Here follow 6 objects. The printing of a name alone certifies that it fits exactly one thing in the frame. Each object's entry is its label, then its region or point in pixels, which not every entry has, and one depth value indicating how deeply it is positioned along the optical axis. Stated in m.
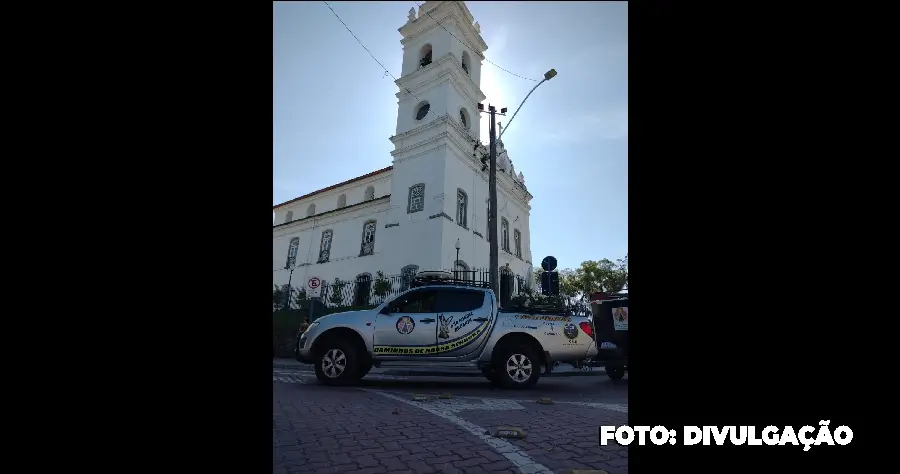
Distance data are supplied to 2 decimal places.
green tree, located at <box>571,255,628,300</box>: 44.59
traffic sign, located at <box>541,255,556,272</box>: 12.35
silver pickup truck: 7.14
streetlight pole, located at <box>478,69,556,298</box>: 12.86
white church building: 19.89
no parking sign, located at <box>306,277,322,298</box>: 14.45
